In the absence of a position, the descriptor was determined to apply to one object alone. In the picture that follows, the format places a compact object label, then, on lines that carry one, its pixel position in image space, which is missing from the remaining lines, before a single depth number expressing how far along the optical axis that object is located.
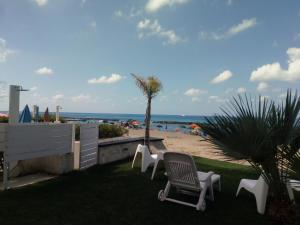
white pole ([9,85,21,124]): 5.78
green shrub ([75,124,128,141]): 9.75
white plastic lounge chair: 4.23
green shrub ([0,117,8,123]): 8.27
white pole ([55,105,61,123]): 9.23
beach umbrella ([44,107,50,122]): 8.71
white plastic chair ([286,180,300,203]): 4.02
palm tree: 9.46
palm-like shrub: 3.14
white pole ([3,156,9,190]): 4.74
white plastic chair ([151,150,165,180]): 6.16
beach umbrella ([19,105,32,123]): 7.09
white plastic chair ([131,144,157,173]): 6.87
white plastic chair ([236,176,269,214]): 4.08
